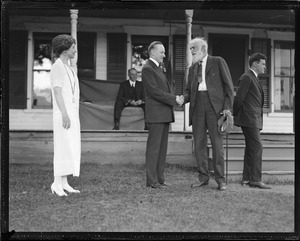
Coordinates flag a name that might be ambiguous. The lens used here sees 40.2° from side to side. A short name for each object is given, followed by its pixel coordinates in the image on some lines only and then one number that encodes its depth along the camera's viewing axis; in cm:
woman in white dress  471
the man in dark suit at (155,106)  527
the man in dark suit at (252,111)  552
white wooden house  902
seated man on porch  817
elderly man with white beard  516
